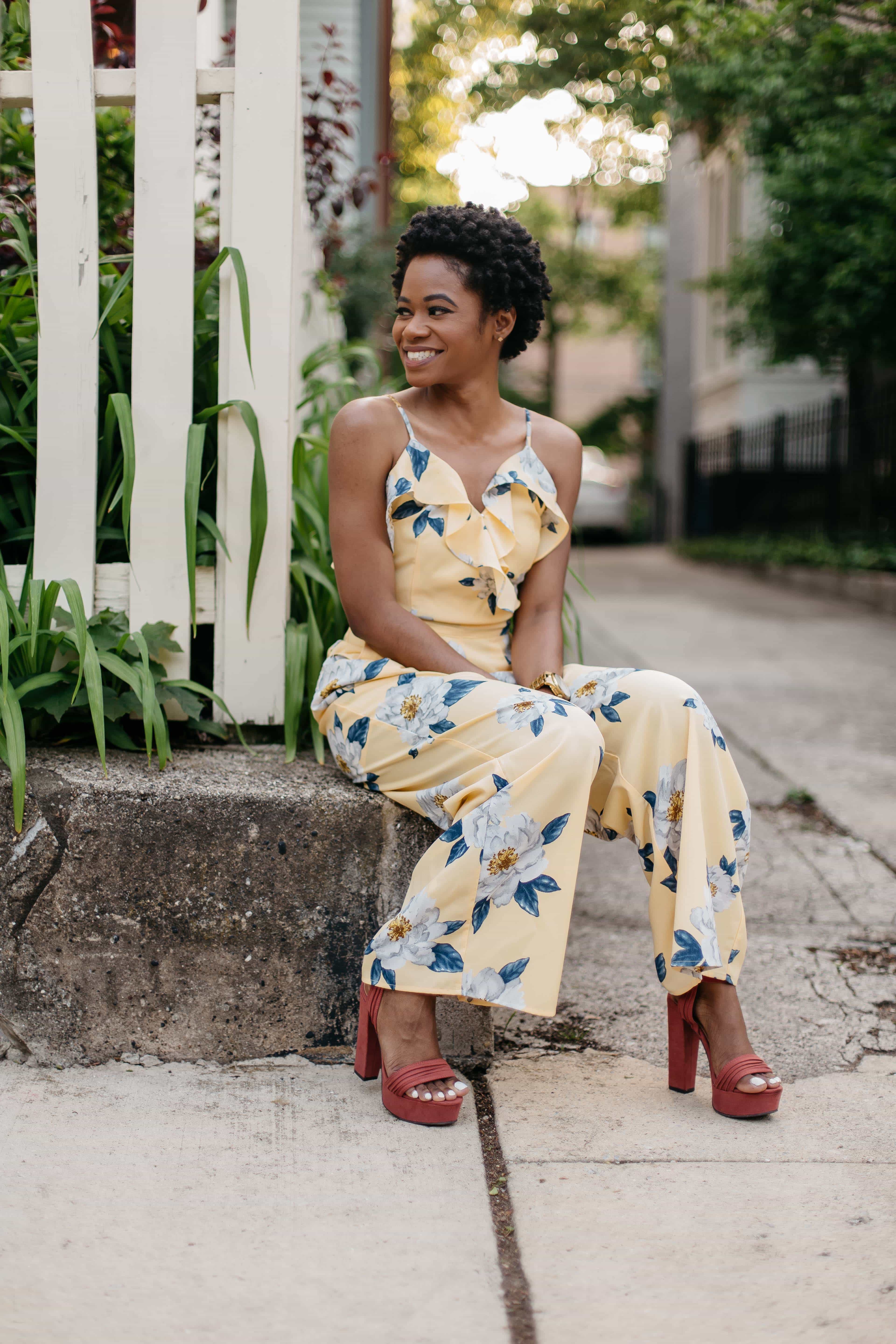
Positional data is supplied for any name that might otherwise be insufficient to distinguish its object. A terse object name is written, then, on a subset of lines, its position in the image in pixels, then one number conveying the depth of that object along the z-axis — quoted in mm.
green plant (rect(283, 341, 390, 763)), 2576
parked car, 18422
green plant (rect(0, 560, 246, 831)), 2270
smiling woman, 2053
